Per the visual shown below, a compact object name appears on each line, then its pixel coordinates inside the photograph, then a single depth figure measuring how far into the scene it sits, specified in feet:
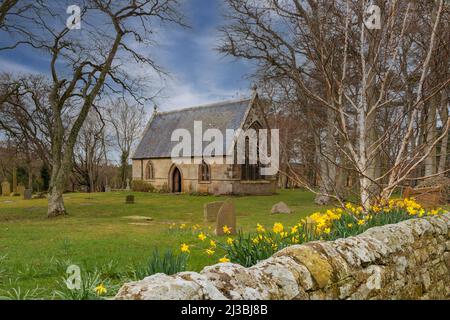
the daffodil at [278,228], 16.17
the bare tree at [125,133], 165.37
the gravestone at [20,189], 127.85
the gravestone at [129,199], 88.12
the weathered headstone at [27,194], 107.96
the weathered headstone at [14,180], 131.03
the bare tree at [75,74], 63.16
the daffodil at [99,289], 10.04
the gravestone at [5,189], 127.34
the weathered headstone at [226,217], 37.24
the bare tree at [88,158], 142.41
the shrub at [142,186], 132.41
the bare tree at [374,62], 22.26
